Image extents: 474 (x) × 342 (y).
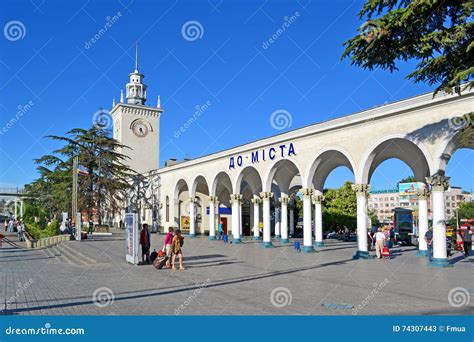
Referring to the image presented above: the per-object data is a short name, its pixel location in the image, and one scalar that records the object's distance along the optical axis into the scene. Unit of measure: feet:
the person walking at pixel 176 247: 47.20
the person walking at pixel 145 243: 52.24
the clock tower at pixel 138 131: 180.34
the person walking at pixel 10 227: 145.98
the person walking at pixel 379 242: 62.18
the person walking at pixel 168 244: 48.52
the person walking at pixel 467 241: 65.05
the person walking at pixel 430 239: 56.18
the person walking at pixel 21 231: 107.04
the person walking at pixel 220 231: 112.10
